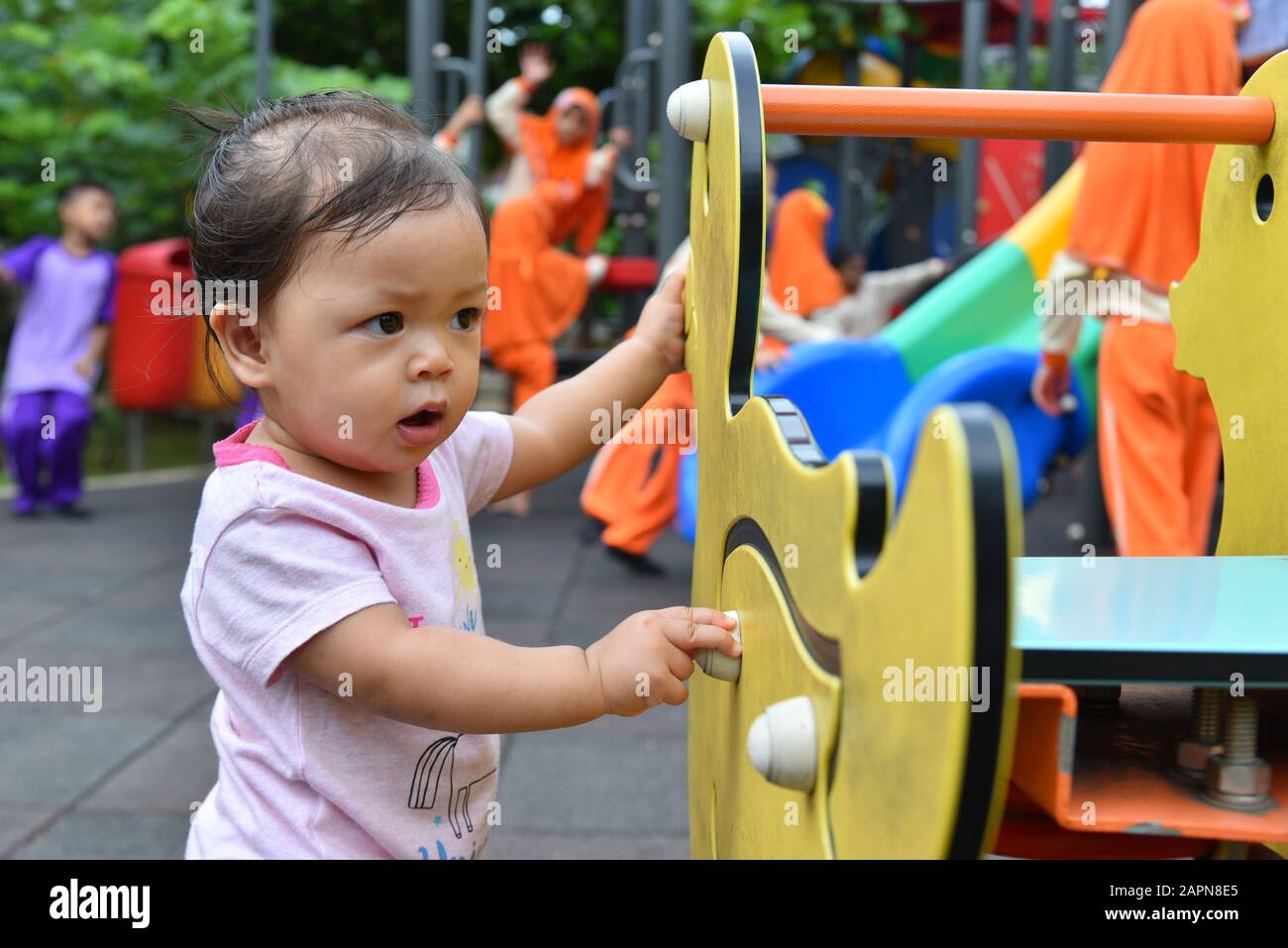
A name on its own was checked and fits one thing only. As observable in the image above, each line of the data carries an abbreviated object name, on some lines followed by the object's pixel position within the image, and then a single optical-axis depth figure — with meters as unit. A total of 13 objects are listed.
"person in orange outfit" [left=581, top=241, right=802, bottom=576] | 4.51
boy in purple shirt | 6.08
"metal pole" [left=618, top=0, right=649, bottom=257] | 8.09
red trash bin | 7.36
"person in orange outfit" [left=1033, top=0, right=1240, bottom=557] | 2.91
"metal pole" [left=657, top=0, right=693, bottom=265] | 4.67
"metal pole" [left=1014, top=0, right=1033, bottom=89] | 7.32
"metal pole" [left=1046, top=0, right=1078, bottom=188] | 5.75
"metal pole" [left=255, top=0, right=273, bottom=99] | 6.68
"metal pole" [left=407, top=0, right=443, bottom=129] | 5.96
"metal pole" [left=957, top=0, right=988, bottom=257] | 6.18
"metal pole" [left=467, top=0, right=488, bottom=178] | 6.64
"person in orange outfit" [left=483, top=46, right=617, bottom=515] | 6.17
